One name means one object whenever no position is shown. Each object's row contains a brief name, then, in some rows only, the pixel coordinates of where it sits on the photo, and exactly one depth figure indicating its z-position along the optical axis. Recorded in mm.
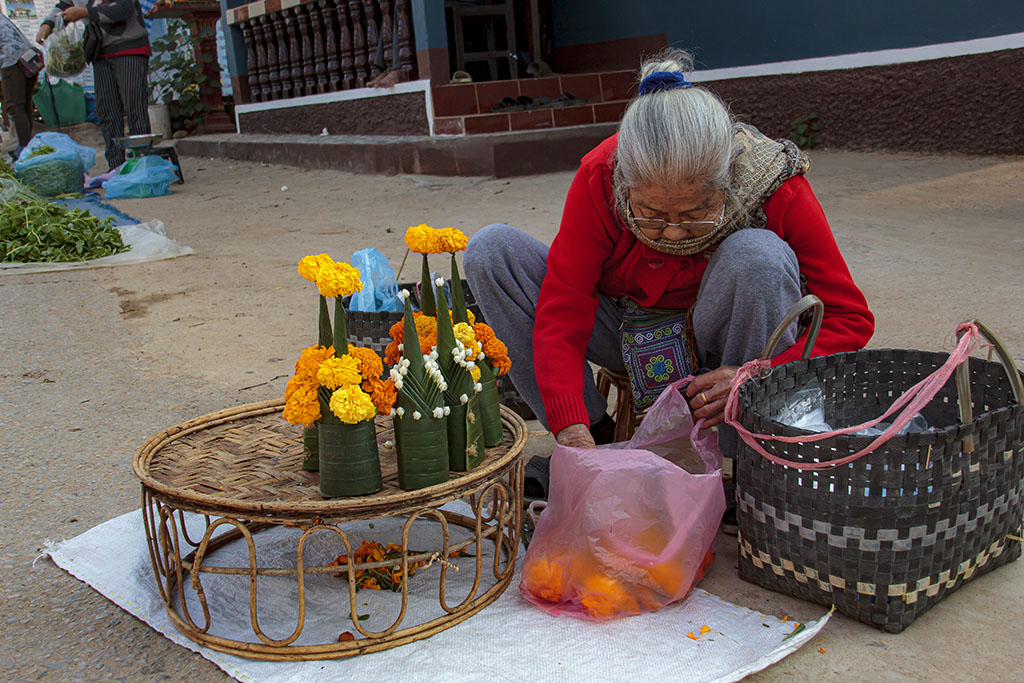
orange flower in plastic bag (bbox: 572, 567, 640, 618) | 1560
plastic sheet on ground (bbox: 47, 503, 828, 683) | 1419
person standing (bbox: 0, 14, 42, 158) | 8508
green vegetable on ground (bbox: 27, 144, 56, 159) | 7754
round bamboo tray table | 1376
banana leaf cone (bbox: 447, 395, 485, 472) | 1529
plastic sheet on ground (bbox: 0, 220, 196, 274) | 4750
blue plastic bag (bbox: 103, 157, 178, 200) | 7527
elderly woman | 1634
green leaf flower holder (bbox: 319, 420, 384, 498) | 1419
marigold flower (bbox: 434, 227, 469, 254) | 1633
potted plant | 11703
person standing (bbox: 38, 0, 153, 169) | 7320
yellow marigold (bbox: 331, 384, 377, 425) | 1390
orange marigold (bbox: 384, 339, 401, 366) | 1612
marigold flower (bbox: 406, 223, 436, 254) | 1597
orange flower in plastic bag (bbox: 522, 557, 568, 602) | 1599
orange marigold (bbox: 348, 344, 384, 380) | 1438
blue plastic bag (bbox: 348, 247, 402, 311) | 2377
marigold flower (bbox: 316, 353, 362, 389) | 1403
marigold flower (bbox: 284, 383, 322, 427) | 1435
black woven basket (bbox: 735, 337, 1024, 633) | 1409
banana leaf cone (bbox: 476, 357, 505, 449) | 1646
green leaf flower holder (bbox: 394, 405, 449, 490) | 1450
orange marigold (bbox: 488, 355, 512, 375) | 1711
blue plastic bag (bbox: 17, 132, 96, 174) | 7828
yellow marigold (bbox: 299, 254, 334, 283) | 1410
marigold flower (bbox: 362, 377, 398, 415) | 1451
